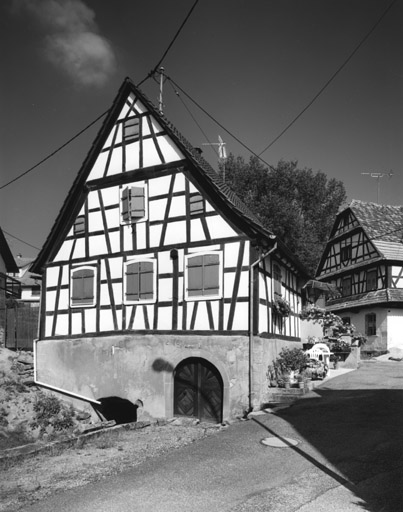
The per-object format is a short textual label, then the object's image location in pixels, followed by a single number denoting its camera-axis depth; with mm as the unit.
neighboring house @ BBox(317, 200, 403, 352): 32938
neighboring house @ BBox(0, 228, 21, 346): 26594
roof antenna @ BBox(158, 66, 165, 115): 18812
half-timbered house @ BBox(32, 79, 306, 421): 14953
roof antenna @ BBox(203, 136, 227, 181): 26269
